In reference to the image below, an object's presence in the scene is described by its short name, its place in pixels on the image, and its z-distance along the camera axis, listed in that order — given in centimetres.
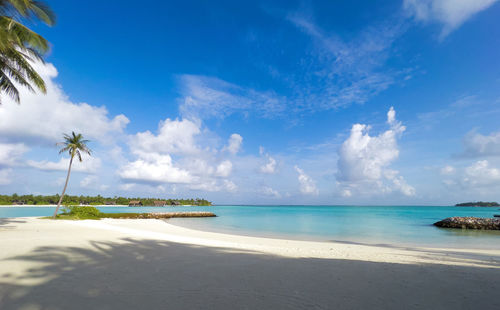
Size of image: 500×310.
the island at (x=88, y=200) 9631
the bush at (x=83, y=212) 3116
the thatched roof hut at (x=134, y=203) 12441
